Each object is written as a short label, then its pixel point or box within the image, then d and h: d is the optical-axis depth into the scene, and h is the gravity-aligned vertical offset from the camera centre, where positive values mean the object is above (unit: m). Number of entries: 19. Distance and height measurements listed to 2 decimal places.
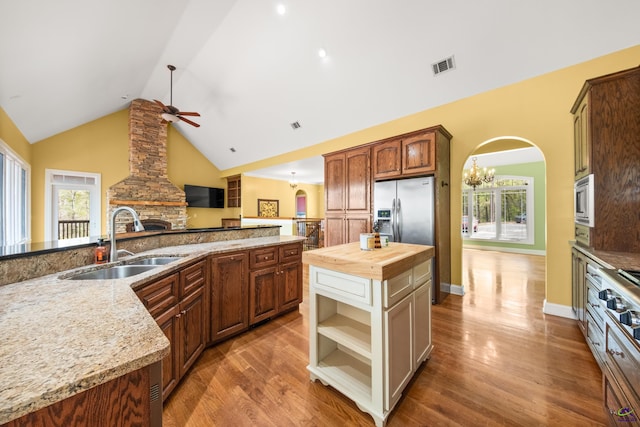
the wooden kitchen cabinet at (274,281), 2.53 -0.76
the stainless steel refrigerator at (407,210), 3.19 +0.06
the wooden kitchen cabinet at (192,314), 1.77 -0.81
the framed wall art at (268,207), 8.85 +0.28
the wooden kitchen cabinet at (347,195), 3.96 +0.34
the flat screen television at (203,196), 7.62 +0.62
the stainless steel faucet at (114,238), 1.74 -0.17
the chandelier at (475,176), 5.60 +0.94
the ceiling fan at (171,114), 4.31 +1.87
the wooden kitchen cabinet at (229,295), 2.22 -0.78
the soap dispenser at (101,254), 1.74 -0.29
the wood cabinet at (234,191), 8.32 +0.85
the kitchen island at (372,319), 1.42 -0.76
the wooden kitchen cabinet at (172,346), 1.53 -0.92
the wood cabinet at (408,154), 3.21 +0.88
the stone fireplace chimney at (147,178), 6.10 +1.01
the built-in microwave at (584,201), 2.09 +0.12
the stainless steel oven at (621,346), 0.99 -0.63
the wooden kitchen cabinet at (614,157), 1.95 +0.48
